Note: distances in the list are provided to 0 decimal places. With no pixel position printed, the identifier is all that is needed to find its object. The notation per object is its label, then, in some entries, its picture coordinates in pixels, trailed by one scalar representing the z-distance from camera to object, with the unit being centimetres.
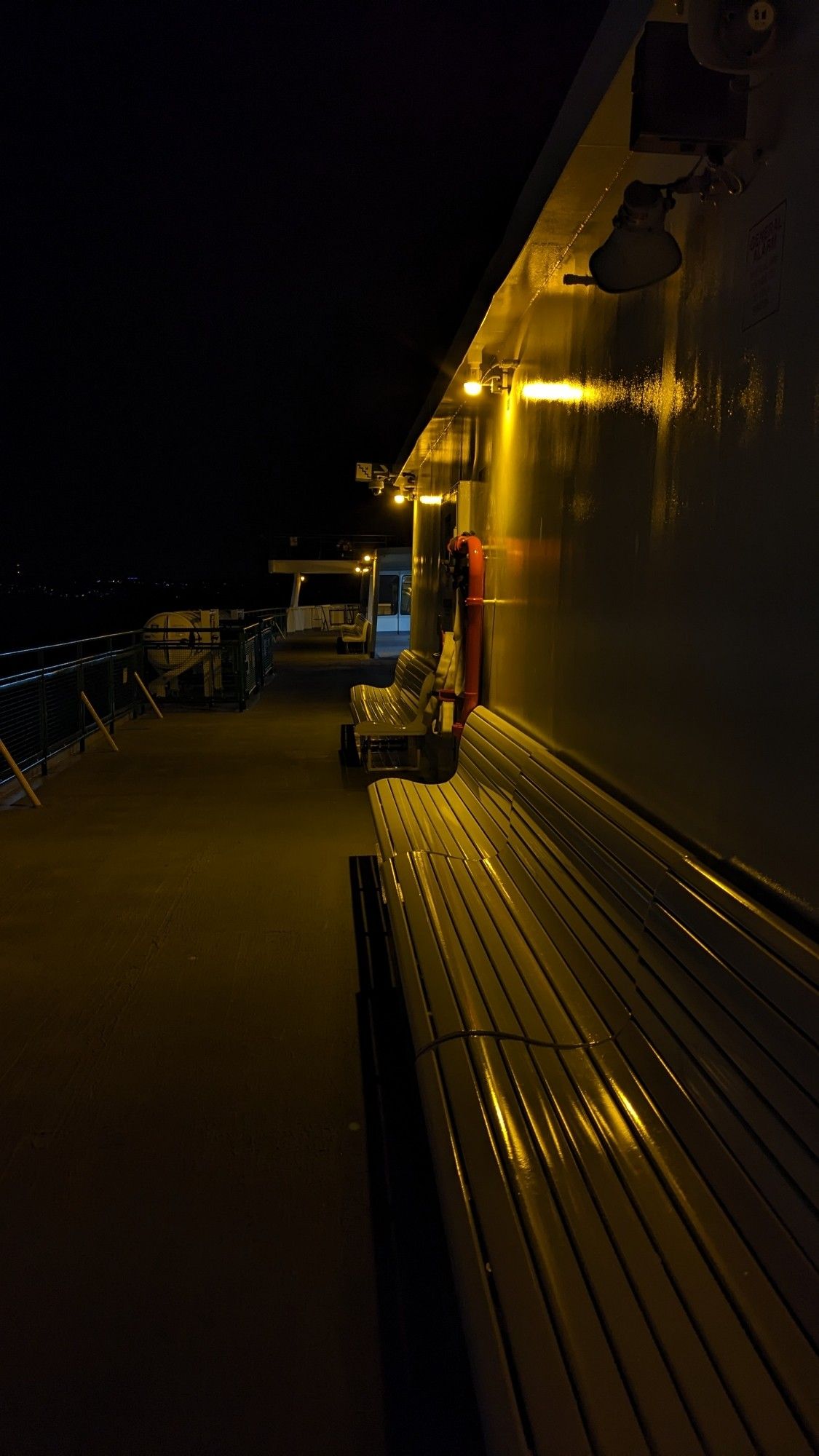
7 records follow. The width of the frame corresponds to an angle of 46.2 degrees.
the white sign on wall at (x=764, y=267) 230
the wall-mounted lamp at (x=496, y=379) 577
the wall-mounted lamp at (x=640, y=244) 260
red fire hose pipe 678
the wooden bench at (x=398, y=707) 809
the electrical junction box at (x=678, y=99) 233
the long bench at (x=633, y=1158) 151
